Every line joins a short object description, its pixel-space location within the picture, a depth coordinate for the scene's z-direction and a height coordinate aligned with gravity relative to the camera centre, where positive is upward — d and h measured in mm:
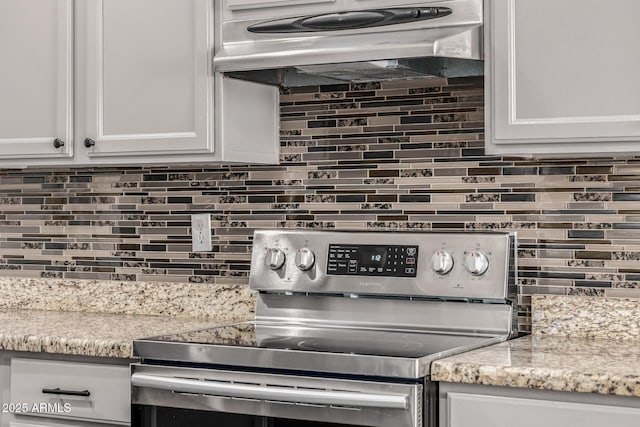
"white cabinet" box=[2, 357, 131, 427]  2428 -506
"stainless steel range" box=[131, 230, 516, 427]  2068 -349
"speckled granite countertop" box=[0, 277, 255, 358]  2492 -360
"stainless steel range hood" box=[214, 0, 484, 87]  2352 +398
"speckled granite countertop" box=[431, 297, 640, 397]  1910 -349
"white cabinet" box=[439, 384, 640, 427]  1895 -426
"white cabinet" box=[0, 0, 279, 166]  2686 +308
